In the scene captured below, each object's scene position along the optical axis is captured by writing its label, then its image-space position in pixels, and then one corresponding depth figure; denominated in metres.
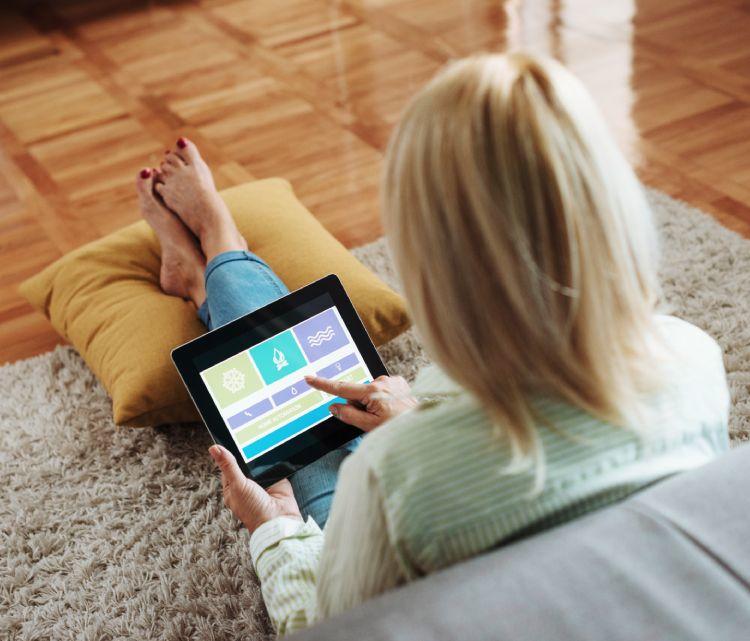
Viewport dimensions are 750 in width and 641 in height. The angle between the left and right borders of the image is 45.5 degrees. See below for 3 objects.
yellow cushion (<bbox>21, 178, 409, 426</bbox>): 1.53
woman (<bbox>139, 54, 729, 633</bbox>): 0.65
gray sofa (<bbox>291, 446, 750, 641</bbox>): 0.66
